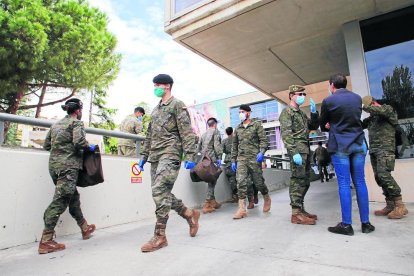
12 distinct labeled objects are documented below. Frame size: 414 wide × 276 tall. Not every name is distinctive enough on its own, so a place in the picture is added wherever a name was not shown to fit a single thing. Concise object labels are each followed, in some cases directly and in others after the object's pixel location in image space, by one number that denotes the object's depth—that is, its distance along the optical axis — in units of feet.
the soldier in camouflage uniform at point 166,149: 10.11
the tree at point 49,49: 38.47
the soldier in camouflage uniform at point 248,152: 15.75
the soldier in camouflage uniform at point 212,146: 19.33
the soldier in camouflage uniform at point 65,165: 10.43
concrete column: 18.02
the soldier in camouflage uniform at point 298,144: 12.81
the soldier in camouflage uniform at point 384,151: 12.72
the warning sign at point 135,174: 15.96
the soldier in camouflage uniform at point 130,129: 20.74
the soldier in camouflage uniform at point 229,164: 22.41
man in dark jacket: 10.59
